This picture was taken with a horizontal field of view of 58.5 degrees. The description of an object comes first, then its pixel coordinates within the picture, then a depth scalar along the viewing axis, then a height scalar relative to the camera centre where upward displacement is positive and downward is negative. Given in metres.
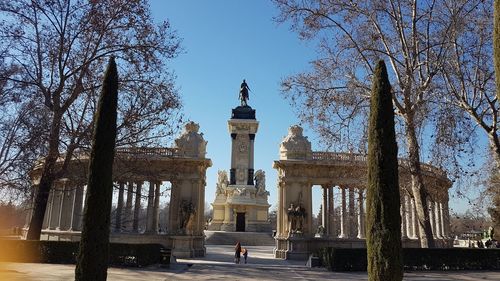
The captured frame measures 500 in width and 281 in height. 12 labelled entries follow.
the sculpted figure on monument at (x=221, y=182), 52.92 +5.56
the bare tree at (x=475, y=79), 19.73 +7.27
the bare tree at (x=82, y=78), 20.06 +6.68
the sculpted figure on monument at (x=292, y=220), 32.81 +0.84
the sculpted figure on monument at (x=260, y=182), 52.69 +5.73
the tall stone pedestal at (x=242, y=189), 50.28 +4.73
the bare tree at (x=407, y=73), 20.28 +7.56
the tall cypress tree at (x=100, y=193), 13.02 +0.97
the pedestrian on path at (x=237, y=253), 26.88 -1.38
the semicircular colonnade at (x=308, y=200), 32.88 +2.52
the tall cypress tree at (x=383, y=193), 12.64 +1.23
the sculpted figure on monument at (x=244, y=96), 60.59 +17.93
